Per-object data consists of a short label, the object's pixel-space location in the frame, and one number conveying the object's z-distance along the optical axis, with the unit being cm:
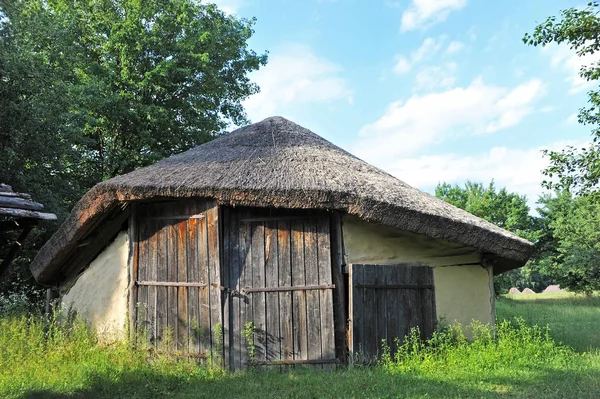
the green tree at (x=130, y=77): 1235
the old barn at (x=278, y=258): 623
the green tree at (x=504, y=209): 2855
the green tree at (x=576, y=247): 2136
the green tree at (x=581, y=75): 893
